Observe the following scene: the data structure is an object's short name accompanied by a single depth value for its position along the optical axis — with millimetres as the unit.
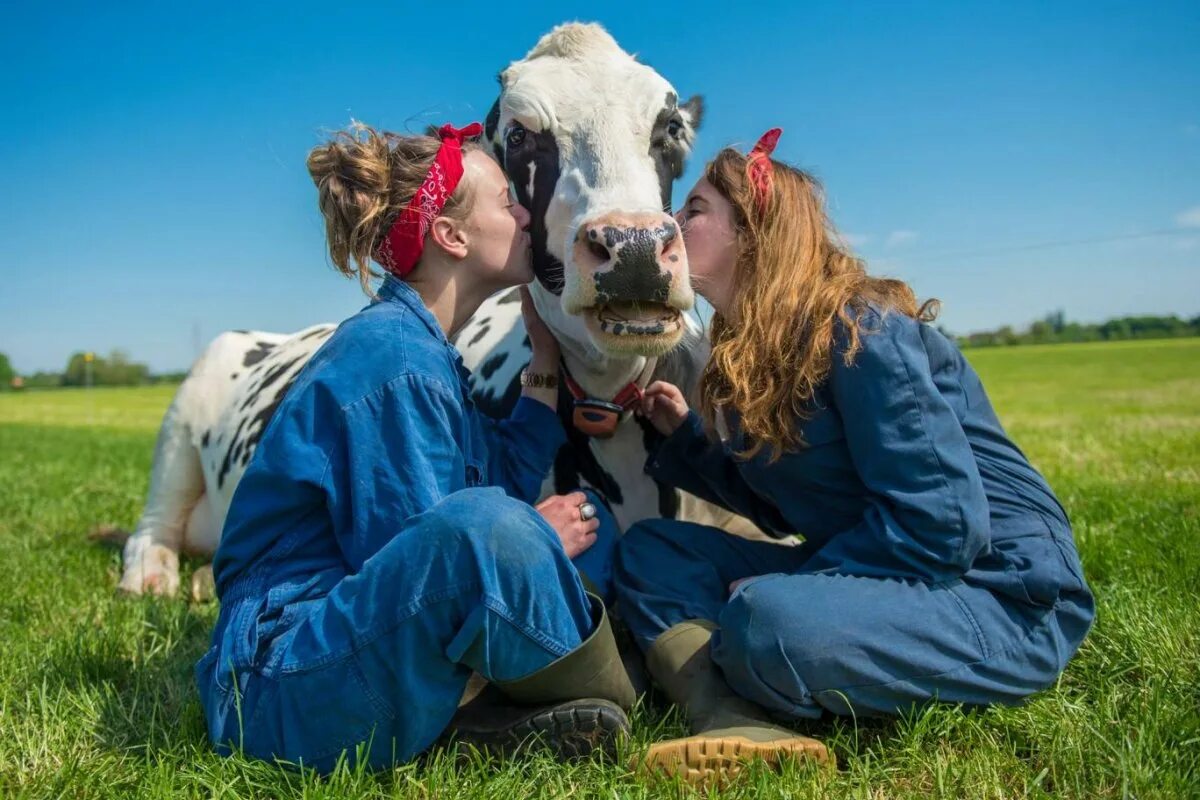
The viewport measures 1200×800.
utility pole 50788
